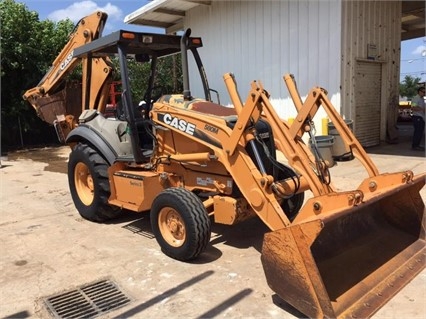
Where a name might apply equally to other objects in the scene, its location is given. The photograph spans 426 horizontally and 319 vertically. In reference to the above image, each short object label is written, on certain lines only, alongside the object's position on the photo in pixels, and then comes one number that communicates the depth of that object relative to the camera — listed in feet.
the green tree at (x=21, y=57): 44.75
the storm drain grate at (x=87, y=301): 11.18
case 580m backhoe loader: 10.57
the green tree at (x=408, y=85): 205.72
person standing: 35.14
